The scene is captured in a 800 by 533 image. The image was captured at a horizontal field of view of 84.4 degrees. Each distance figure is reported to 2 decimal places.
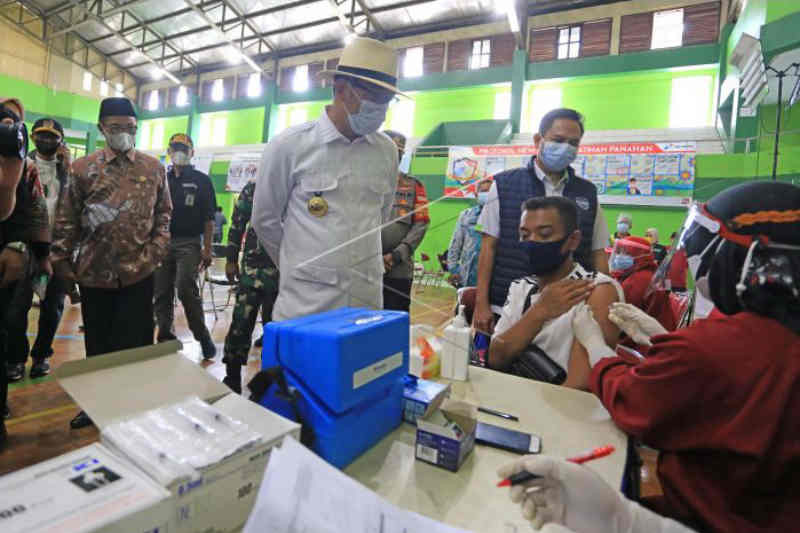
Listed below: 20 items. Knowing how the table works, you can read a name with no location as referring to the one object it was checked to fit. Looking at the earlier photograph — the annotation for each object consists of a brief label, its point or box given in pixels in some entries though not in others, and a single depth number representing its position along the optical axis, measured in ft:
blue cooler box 2.54
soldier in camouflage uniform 8.02
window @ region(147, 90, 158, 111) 59.72
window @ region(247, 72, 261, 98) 49.80
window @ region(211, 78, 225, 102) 52.80
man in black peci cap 6.42
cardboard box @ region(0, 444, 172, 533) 1.39
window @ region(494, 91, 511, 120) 38.06
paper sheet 1.63
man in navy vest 6.67
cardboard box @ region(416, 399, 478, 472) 2.68
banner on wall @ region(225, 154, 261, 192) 38.14
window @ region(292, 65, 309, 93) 45.98
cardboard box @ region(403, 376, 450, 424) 3.22
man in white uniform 4.88
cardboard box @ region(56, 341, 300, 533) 1.80
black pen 3.55
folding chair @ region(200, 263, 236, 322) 14.25
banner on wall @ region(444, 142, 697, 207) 25.10
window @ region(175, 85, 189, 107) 55.93
